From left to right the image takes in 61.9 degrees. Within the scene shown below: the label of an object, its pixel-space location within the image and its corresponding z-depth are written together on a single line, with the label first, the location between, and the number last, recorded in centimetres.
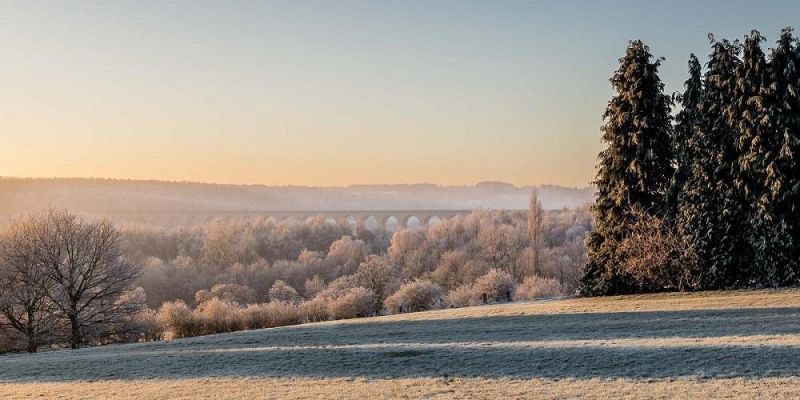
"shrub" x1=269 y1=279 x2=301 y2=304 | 8600
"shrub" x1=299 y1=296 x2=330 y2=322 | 6669
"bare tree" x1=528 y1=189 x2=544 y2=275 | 7794
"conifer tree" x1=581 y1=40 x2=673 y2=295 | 4341
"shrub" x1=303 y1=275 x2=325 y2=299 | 9306
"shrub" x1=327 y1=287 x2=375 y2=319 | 6512
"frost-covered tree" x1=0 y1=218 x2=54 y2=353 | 4781
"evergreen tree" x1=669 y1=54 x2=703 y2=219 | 4266
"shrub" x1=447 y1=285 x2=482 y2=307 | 7300
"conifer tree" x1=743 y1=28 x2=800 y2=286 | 3859
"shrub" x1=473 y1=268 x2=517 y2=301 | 7238
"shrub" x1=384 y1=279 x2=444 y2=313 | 6762
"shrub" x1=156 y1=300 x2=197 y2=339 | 5994
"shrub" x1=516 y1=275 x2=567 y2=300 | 7175
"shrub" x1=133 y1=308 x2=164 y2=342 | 5388
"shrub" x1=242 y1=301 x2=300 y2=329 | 6209
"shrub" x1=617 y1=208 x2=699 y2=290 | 4150
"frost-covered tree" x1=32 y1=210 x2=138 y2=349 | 4991
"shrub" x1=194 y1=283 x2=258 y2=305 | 8356
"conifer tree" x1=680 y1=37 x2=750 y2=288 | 4081
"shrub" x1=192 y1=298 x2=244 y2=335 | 6094
